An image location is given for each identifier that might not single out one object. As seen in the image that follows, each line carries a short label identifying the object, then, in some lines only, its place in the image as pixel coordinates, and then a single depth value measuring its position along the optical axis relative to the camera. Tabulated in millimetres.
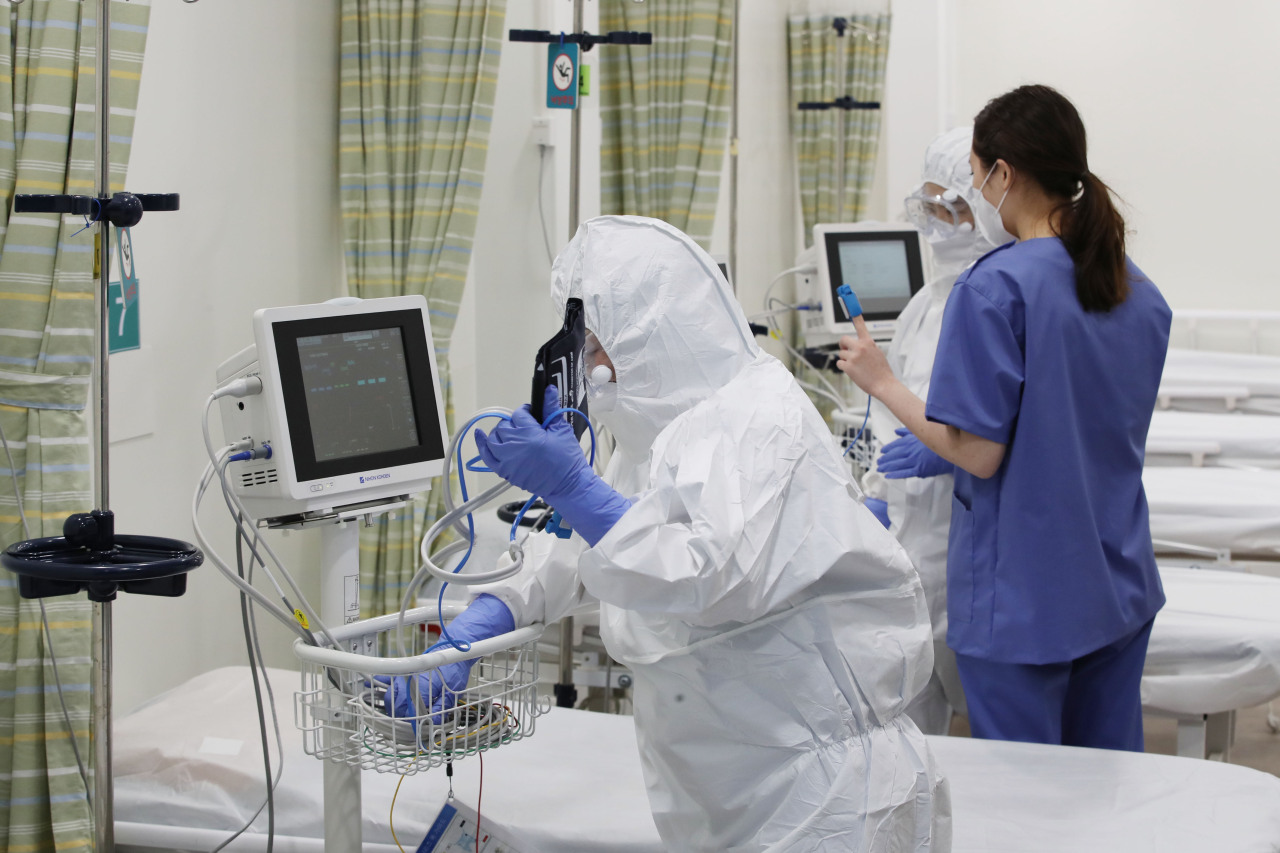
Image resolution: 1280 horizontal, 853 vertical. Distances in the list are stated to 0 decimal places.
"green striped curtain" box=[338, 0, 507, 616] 2908
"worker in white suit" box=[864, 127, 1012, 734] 2693
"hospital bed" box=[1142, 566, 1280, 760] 2688
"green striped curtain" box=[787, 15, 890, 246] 5367
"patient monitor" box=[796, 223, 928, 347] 4051
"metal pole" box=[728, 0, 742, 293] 4246
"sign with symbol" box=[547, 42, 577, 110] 2898
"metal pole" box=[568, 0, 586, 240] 2908
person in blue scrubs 2092
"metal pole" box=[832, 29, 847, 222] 5332
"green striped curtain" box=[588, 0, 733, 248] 3525
